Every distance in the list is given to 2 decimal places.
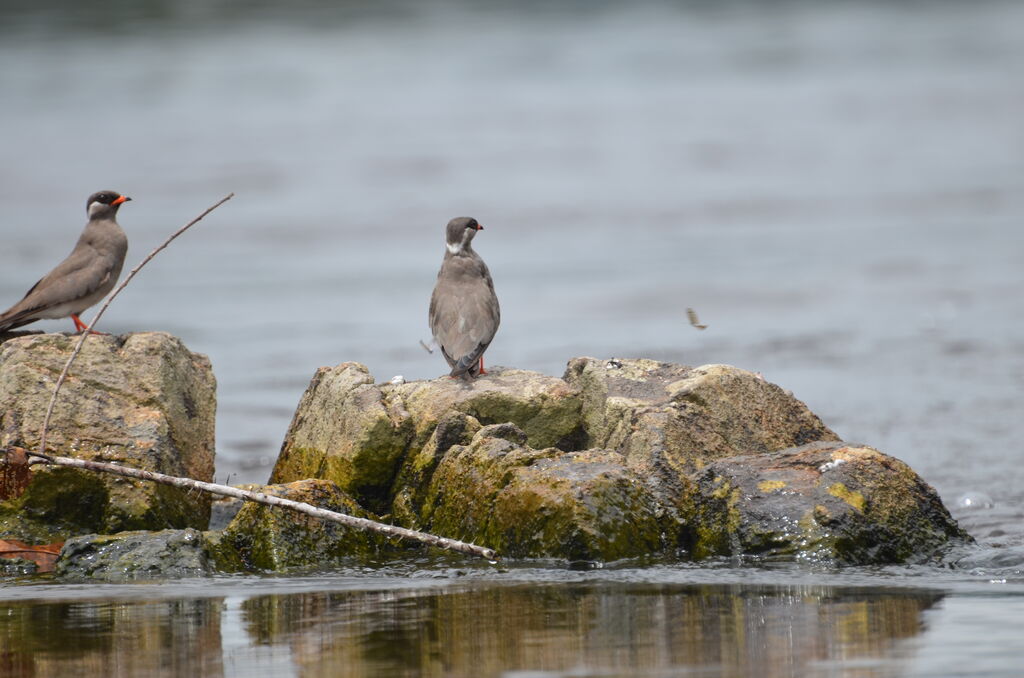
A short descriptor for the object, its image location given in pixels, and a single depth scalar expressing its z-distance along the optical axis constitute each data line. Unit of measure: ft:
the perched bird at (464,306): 69.56
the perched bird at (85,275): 75.15
